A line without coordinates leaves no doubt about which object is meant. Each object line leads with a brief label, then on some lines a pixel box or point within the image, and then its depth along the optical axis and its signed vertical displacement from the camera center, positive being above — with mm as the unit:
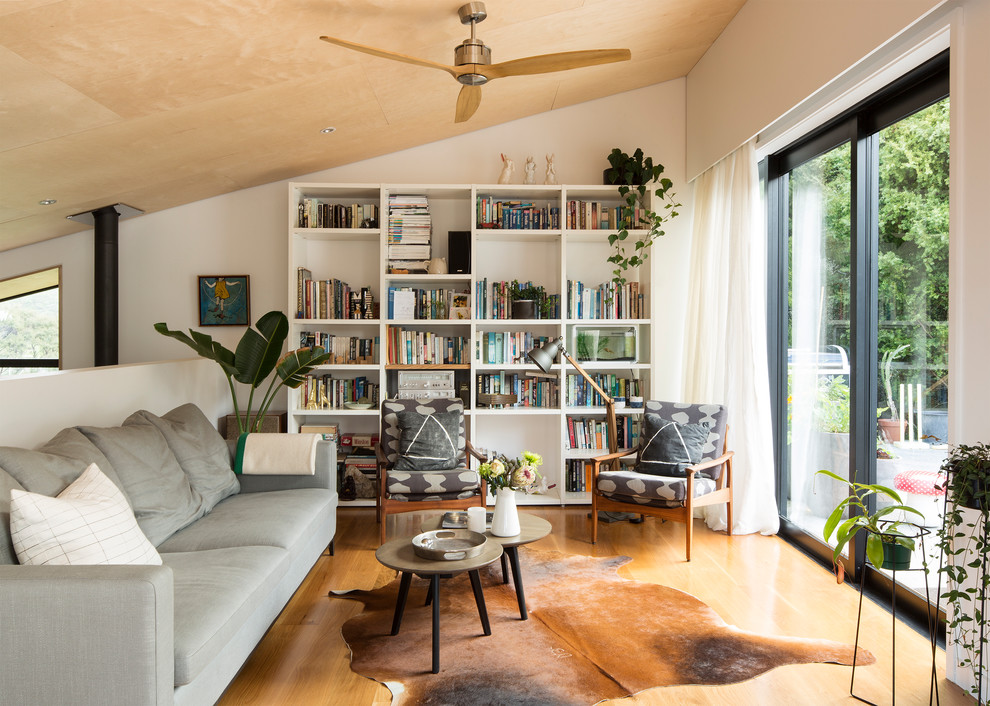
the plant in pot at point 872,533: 2125 -579
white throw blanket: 3768 -574
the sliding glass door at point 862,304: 3080 +264
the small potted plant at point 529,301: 5113 +391
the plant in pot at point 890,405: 3305 -250
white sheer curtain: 4344 +156
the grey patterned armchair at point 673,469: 4031 -725
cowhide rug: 2512 -1208
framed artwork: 5316 +403
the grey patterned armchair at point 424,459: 4152 -688
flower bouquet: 3217 -567
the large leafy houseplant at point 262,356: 4416 -24
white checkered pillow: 2002 -541
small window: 5270 +219
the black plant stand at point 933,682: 2153 -1152
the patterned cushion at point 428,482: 4137 -784
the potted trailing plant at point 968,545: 2002 -630
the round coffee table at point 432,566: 2693 -848
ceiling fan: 2855 +1248
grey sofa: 1763 -751
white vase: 3217 -771
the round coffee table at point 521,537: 3119 -857
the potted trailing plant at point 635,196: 5016 +1167
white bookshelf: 5051 +583
